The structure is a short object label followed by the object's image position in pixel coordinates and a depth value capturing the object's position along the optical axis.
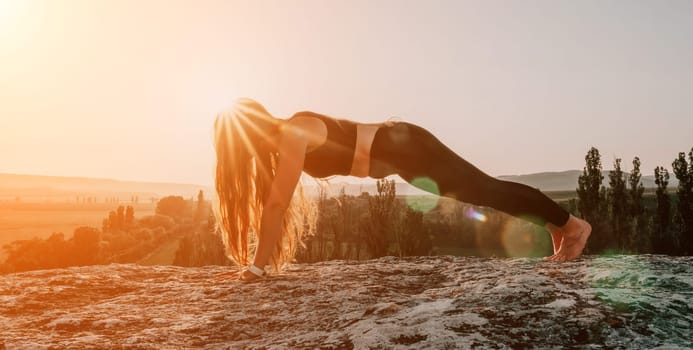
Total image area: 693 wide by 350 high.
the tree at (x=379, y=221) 24.70
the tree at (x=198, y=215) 102.56
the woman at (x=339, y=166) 3.80
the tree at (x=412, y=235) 26.92
